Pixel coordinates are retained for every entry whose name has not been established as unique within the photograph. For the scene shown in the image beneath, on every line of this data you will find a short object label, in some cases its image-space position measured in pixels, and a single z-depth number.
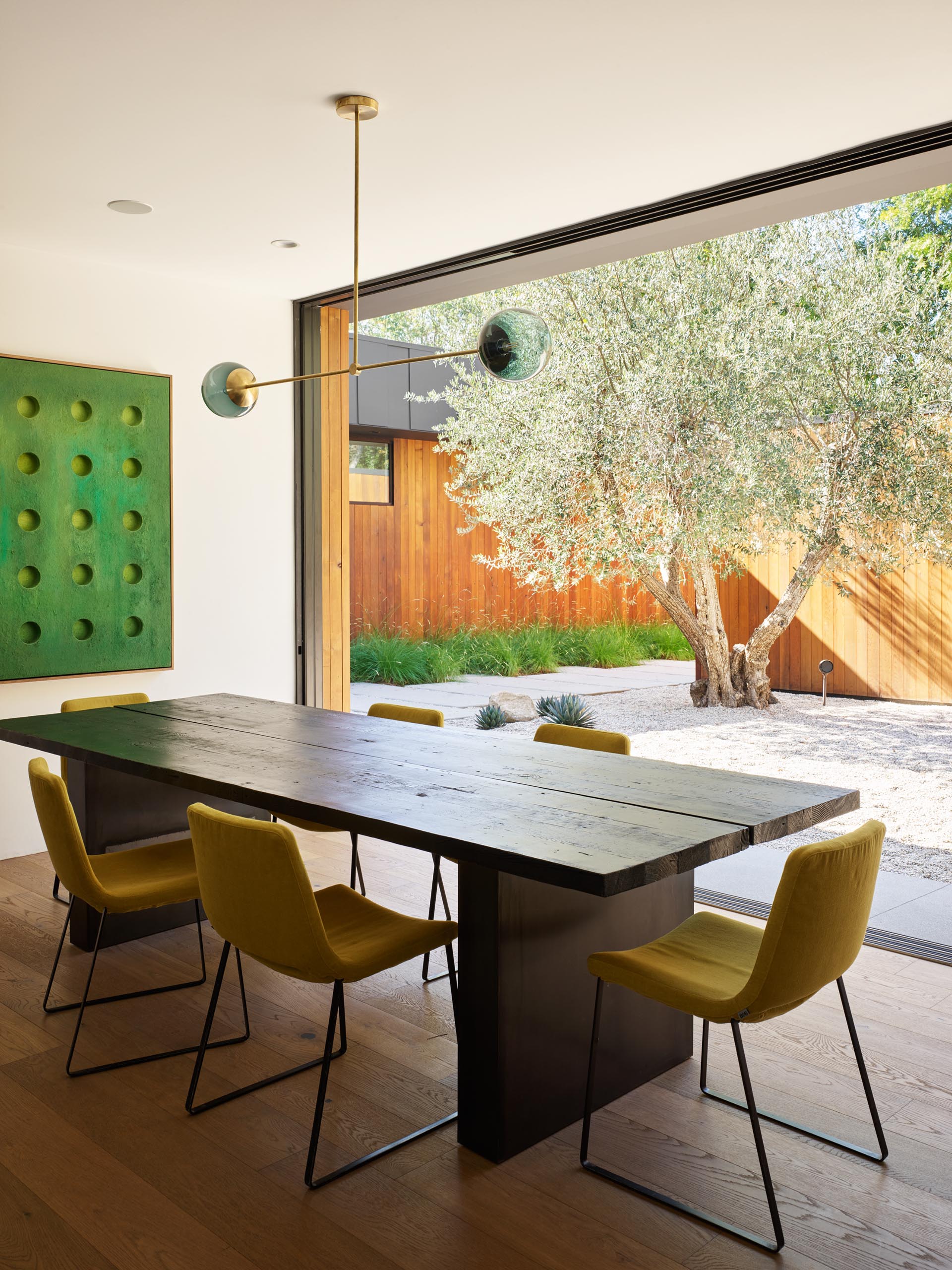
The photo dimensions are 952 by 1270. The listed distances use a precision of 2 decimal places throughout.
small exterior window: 10.78
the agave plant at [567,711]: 6.91
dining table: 2.07
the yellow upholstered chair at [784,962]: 1.92
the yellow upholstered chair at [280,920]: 2.12
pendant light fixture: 2.98
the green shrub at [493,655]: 9.66
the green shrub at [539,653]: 9.60
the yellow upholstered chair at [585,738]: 3.17
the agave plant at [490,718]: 7.39
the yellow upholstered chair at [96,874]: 2.68
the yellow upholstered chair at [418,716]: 3.48
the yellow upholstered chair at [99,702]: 4.11
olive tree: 5.48
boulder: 7.80
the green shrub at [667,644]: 9.08
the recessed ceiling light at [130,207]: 4.09
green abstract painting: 4.65
